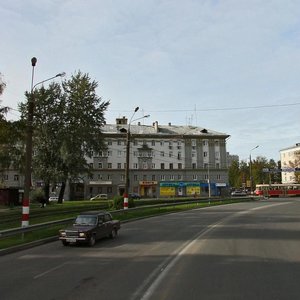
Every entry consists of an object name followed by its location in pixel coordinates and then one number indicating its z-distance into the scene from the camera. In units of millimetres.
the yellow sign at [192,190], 95019
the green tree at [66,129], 58312
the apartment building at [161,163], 94125
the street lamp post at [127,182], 34244
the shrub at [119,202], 39078
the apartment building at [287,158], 153975
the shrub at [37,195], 54125
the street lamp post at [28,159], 20373
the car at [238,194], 99144
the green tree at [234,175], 137875
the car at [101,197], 79900
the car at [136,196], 83800
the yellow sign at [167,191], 94106
